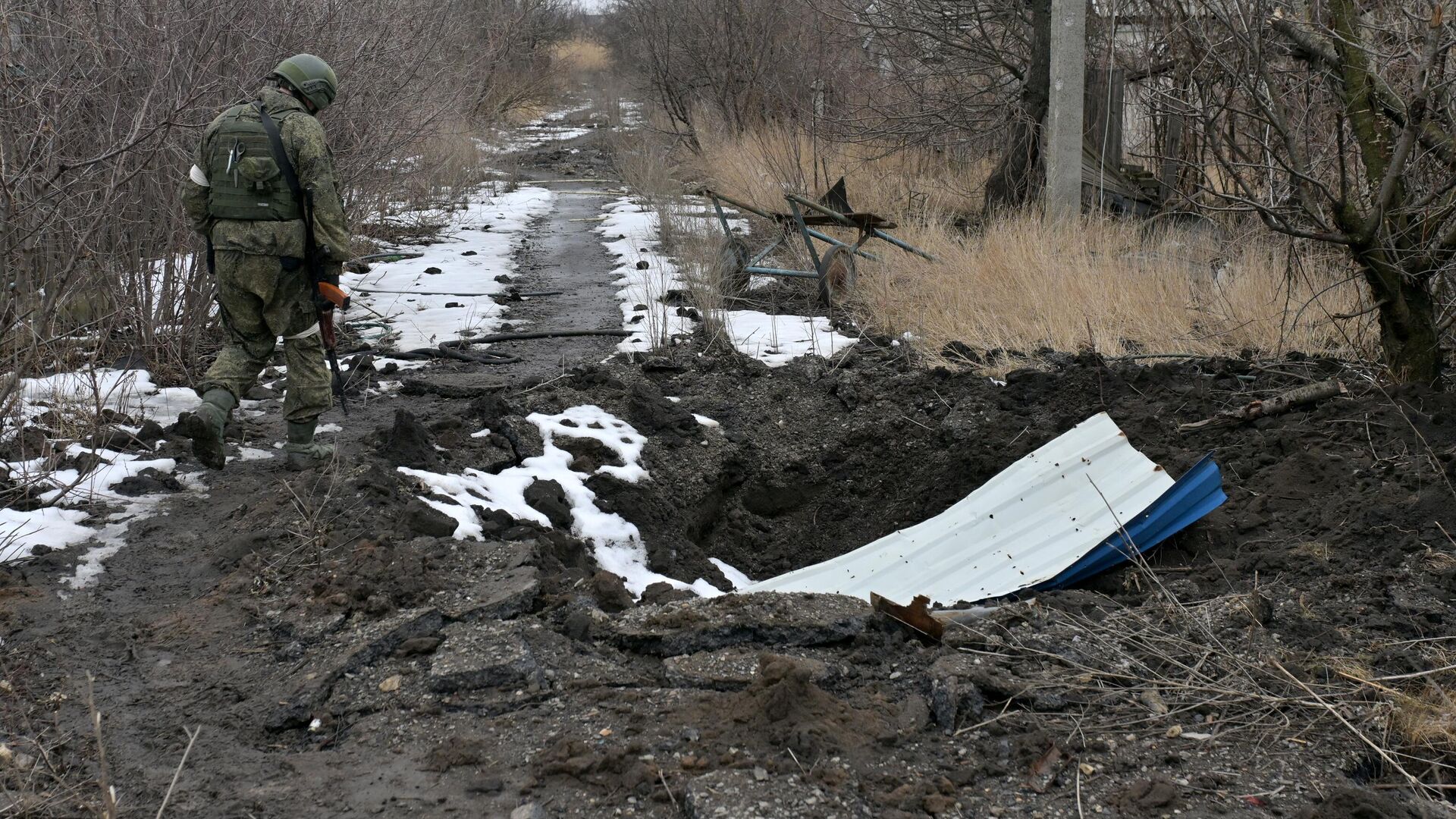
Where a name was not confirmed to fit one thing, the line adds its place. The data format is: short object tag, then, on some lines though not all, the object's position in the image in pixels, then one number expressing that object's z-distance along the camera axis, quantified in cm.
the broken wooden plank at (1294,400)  511
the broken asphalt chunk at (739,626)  345
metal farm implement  835
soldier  466
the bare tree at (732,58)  1488
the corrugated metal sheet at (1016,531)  460
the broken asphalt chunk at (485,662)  318
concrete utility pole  938
